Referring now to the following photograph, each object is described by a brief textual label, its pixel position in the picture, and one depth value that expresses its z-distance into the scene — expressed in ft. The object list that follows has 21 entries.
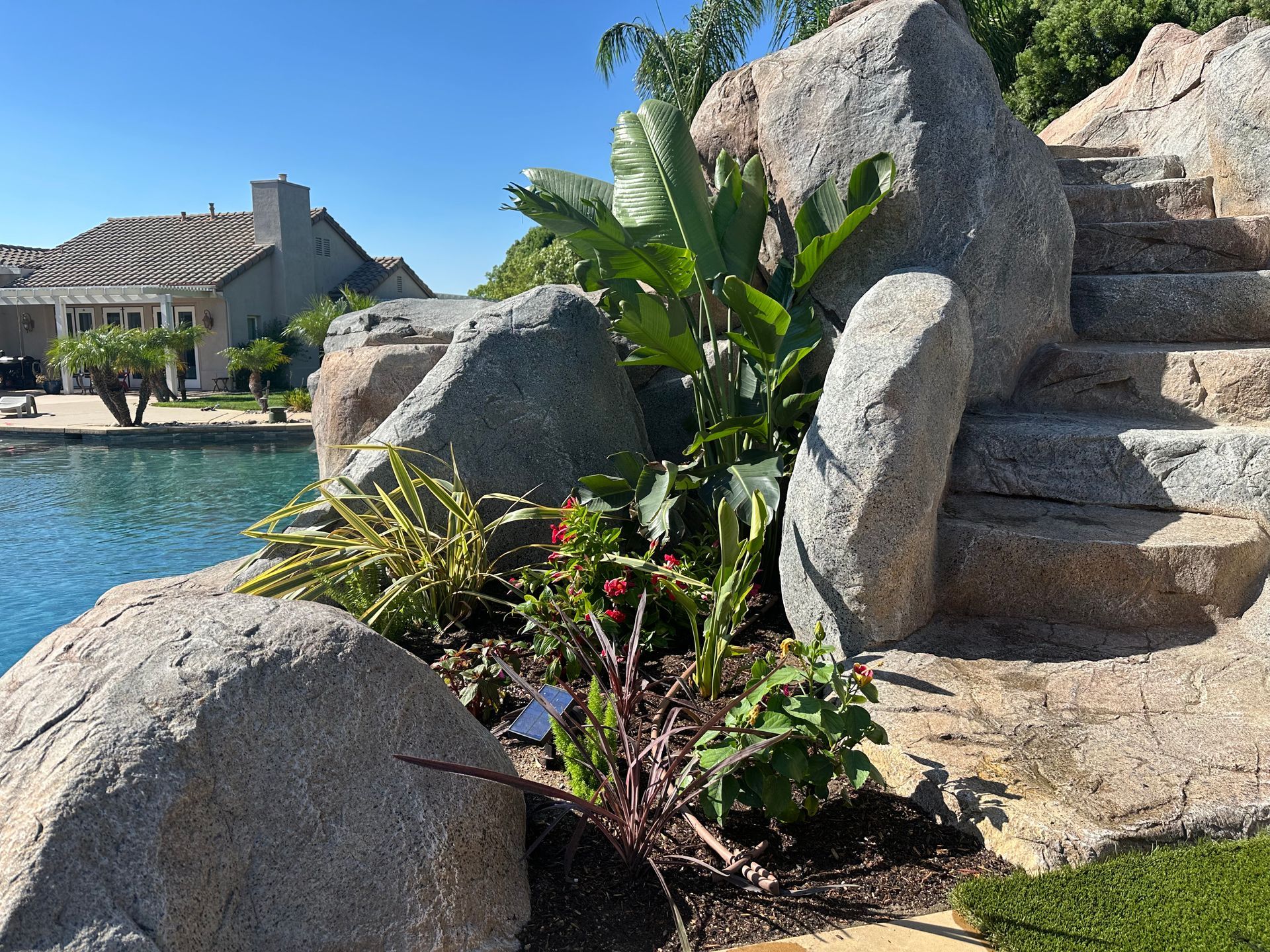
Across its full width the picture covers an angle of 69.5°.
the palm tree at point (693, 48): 65.46
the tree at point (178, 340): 62.75
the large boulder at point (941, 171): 16.03
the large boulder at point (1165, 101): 24.03
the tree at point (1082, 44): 46.88
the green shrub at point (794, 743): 8.79
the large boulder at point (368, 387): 22.53
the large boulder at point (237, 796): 6.43
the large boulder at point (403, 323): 25.30
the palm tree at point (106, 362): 55.47
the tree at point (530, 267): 71.67
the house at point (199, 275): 82.43
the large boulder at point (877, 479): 11.83
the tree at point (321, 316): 72.74
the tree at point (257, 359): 69.72
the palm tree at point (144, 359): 57.36
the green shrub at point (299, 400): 63.62
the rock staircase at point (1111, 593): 9.14
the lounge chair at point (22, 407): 62.08
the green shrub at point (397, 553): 14.32
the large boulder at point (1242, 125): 19.04
